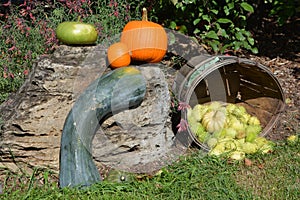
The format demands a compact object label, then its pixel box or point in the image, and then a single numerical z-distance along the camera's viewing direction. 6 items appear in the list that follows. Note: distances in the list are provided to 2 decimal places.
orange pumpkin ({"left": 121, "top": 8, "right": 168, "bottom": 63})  3.65
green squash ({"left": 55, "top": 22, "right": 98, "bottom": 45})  3.55
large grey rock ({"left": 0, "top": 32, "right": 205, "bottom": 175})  3.32
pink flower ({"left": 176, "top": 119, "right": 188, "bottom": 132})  3.63
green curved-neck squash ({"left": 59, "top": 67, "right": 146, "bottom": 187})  3.18
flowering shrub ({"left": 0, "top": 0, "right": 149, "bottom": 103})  4.18
